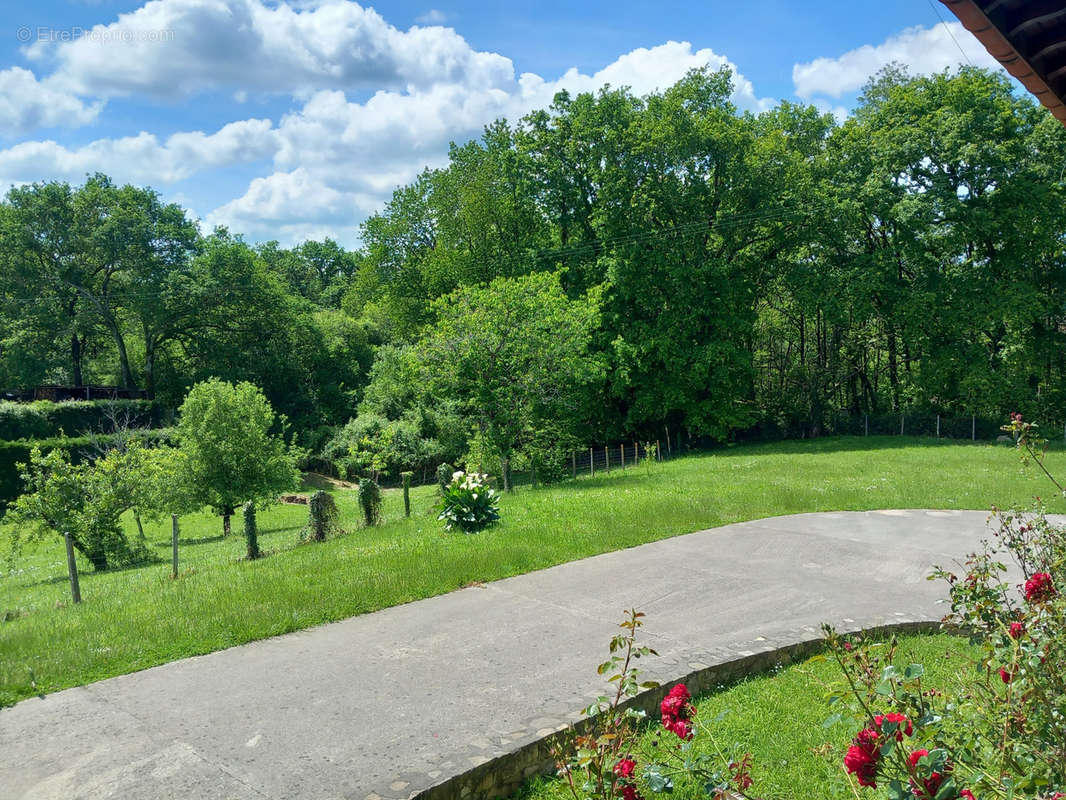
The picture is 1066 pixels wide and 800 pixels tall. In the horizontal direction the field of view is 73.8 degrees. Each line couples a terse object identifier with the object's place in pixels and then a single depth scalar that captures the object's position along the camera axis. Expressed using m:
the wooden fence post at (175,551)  10.20
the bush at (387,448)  31.09
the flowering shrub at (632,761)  2.59
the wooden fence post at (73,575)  8.93
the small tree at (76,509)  14.62
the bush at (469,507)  11.84
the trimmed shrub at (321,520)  13.55
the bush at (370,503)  13.95
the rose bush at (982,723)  2.24
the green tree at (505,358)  18.91
